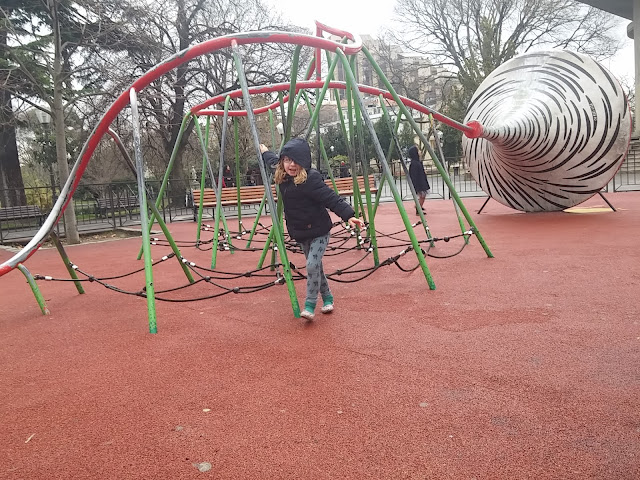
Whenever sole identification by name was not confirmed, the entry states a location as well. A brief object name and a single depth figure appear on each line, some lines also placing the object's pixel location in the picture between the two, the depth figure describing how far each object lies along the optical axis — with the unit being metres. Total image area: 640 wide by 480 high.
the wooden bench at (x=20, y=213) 14.54
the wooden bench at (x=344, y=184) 11.93
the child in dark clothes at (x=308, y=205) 4.03
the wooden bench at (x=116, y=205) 17.23
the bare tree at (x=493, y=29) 29.83
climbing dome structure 4.39
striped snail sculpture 8.61
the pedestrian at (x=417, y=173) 11.14
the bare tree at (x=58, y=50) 11.00
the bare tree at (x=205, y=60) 18.86
